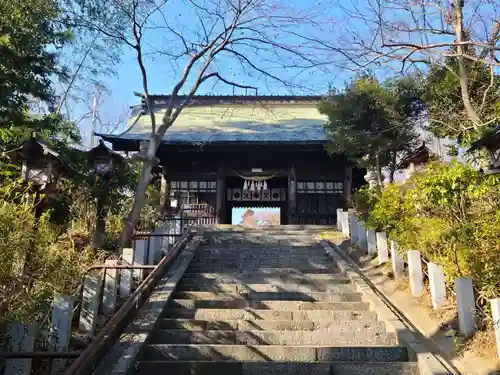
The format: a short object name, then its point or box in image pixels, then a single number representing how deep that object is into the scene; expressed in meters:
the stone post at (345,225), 11.21
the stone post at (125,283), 5.89
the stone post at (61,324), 4.18
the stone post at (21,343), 3.62
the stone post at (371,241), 8.52
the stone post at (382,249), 7.75
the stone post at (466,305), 4.69
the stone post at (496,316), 4.05
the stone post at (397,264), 6.96
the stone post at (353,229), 9.87
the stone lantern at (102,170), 8.49
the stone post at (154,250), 7.56
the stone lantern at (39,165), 6.30
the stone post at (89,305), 4.75
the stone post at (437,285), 5.52
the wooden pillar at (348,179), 16.58
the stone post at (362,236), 9.08
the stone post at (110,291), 5.29
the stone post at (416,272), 6.21
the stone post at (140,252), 6.95
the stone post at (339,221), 12.39
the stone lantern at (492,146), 4.80
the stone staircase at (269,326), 4.57
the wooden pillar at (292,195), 16.53
